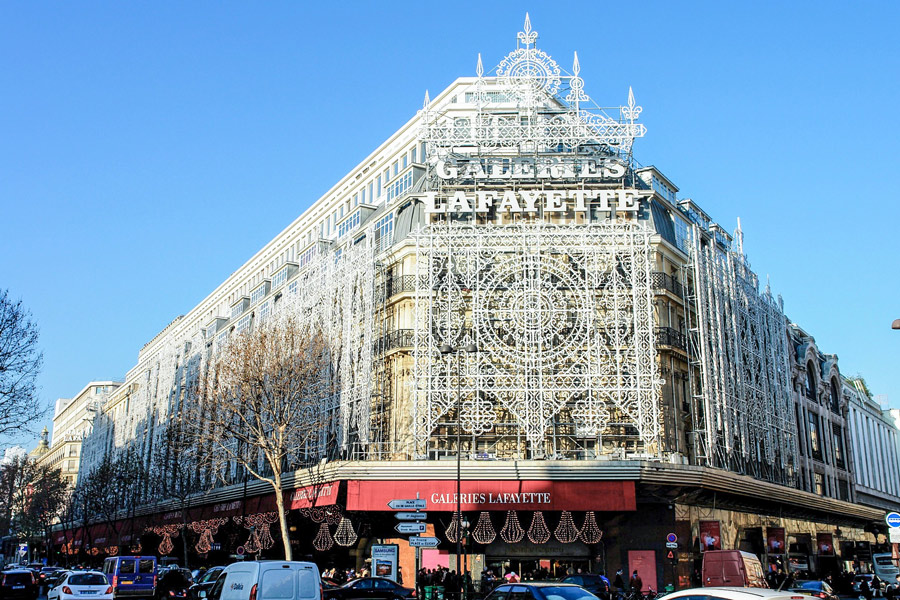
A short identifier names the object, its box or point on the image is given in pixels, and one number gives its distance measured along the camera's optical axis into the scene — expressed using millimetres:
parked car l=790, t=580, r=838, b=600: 27105
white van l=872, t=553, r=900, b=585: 50750
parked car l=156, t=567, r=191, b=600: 33219
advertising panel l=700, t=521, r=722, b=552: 38094
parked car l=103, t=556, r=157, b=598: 33406
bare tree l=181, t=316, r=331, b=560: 39031
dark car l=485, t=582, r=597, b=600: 16281
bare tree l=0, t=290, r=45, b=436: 33344
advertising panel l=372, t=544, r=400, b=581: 34031
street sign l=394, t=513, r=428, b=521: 29794
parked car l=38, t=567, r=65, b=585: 48300
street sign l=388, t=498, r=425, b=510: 30156
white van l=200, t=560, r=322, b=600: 16781
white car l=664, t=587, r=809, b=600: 11156
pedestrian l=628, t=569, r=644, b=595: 32269
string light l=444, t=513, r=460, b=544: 35812
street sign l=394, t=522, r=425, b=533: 29141
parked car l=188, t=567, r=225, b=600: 27172
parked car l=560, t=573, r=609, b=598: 28094
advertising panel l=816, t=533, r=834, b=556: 52531
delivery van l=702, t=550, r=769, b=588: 29656
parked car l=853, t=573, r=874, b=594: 41816
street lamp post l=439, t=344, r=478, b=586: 29875
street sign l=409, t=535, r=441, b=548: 29062
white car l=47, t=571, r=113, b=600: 27312
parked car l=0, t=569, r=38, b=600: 35344
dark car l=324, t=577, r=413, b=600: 28000
